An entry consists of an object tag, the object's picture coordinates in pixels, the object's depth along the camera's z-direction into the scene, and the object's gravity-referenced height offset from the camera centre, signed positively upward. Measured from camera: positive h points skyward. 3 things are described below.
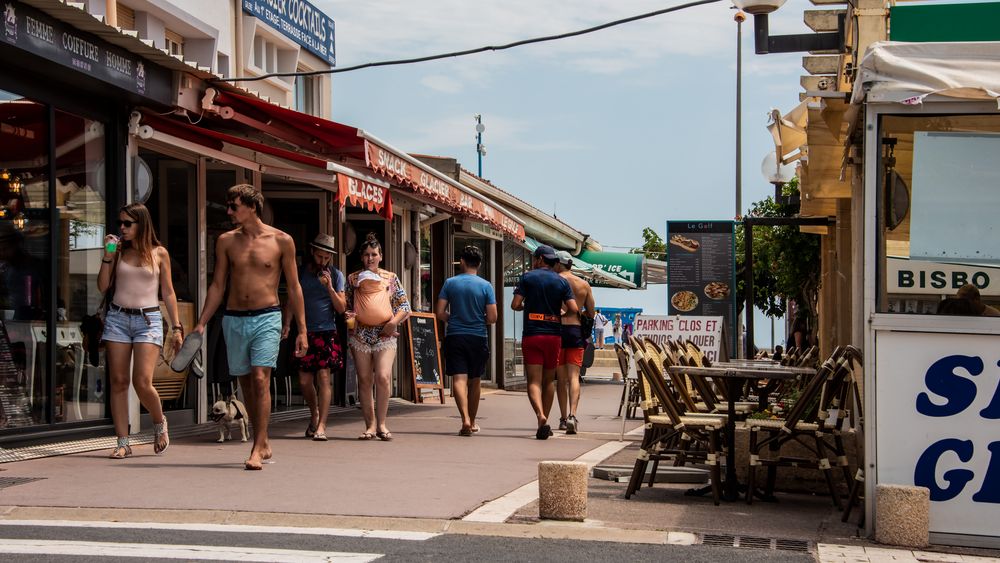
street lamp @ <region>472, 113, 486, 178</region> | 52.70 +4.88
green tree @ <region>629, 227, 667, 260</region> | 62.62 +0.96
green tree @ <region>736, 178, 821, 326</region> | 24.38 +0.12
